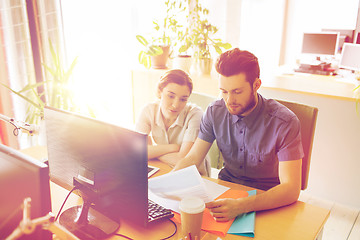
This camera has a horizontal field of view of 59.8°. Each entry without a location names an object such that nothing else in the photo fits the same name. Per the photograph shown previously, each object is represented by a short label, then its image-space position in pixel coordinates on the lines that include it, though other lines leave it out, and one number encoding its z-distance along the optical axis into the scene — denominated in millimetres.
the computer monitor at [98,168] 855
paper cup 937
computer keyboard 1059
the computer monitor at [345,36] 4650
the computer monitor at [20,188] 647
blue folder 1021
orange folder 1034
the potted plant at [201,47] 2678
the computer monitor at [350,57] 4012
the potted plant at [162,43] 2752
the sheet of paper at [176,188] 1119
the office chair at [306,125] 1485
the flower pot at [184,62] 2764
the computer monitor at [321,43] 4506
